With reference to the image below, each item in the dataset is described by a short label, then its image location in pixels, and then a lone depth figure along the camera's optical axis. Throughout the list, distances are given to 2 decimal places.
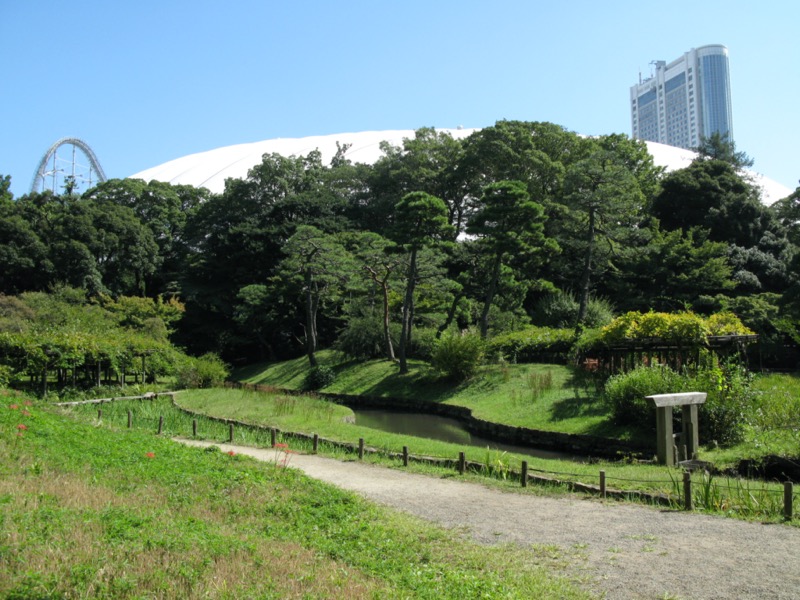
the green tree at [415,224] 27.61
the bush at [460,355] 24.80
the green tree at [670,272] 29.09
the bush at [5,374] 22.02
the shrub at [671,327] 15.87
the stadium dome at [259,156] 72.94
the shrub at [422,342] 30.83
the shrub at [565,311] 27.81
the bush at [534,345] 24.97
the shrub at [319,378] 30.12
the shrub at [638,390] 14.20
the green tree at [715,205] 35.34
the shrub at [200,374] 27.48
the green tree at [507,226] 26.44
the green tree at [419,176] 42.09
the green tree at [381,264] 30.31
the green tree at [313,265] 32.12
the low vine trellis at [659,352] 16.02
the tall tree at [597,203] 27.38
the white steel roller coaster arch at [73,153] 66.19
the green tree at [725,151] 44.31
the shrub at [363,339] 31.55
